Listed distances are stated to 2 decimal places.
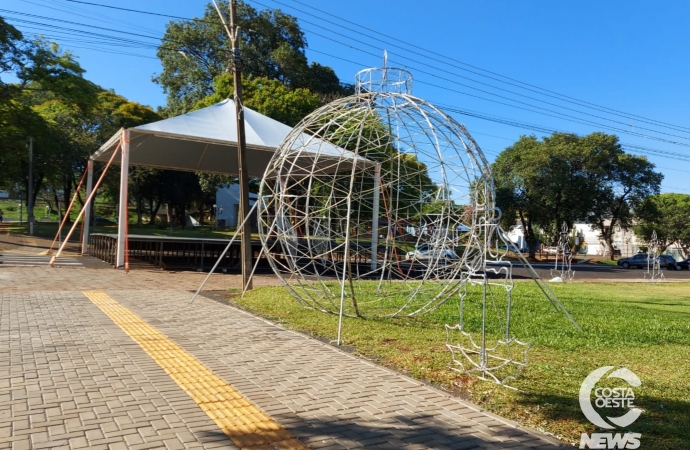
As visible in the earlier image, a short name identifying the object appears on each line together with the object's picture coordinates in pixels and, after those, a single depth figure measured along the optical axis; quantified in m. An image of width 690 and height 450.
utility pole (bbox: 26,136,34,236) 28.23
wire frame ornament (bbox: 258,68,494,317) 7.64
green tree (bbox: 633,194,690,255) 51.16
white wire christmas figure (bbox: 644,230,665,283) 27.25
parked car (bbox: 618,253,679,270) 39.44
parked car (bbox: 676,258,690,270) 42.76
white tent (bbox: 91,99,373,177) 17.12
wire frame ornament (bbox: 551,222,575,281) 22.63
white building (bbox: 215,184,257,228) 53.91
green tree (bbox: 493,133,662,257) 40.38
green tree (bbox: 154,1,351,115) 35.59
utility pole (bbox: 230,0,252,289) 11.70
